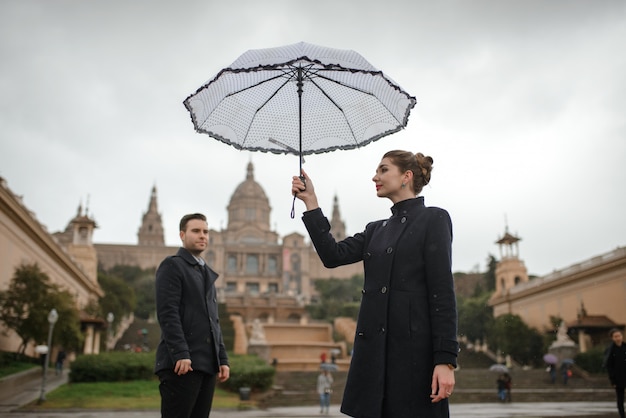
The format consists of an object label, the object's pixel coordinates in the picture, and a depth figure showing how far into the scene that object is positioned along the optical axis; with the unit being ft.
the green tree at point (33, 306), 77.97
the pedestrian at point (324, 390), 50.80
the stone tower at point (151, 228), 374.43
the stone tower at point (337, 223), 390.83
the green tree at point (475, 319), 148.15
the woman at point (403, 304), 10.28
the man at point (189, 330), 13.94
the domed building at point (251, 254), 302.45
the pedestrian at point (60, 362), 88.58
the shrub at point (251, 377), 65.57
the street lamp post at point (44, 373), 54.48
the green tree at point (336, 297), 195.62
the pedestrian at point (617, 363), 29.32
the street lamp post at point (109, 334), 137.80
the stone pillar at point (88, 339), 114.09
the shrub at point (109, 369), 71.15
